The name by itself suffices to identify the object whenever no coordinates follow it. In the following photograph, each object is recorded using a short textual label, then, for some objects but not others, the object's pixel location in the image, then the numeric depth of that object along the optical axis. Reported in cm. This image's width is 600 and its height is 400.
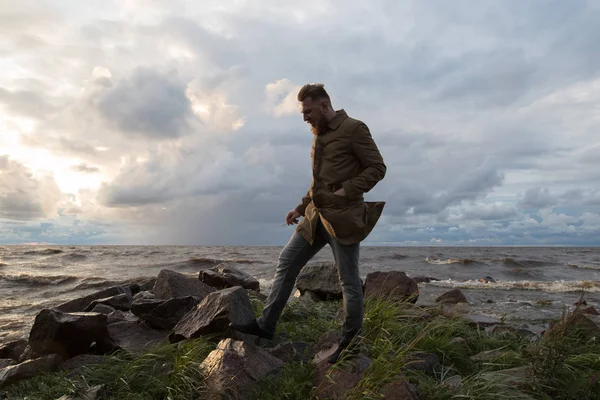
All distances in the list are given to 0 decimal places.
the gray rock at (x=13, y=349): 607
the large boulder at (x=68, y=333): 494
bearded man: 399
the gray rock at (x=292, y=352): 451
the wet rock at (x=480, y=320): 691
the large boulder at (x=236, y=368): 359
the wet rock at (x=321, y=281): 1002
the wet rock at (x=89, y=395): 372
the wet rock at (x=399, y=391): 339
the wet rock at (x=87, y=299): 794
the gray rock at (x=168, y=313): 580
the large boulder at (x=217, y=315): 473
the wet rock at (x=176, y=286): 740
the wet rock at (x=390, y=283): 934
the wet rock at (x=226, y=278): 893
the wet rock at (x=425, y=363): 425
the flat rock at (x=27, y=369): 451
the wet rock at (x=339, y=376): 365
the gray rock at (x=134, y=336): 520
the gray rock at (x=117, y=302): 809
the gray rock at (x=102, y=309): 737
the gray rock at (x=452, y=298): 1121
